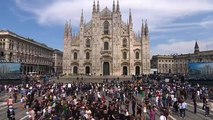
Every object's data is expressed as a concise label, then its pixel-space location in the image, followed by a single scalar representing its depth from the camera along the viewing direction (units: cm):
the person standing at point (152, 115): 874
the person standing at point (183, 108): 1115
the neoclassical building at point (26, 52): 3668
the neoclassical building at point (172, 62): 6635
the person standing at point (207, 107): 1128
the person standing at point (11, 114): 917
